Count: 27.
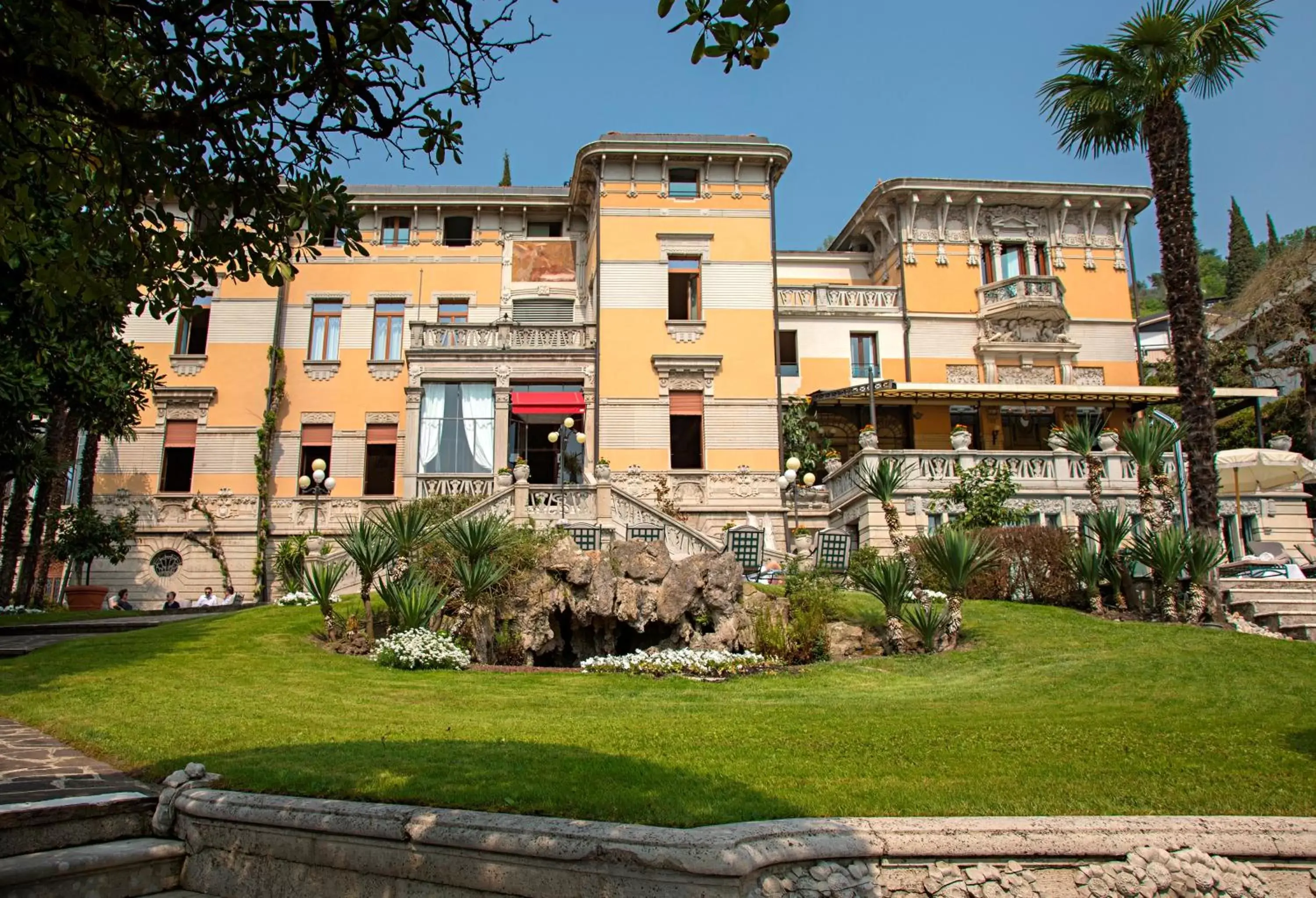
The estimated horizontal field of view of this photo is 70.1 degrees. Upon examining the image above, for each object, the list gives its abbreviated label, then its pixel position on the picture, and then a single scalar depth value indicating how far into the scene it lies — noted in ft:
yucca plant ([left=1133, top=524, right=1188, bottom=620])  50.57
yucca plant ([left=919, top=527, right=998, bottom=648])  48.11
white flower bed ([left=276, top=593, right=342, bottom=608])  62.90
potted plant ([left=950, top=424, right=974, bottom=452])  77.20
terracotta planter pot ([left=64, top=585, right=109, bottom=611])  76.95
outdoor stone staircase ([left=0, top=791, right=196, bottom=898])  17.44
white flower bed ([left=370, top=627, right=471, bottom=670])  43.60
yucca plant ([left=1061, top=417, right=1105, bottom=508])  55.11
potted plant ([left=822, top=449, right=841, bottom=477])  88.99
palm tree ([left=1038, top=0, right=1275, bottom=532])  55.42
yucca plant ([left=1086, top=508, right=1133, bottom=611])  53.72
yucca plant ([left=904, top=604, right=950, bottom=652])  47.16
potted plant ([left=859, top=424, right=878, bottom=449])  76.95
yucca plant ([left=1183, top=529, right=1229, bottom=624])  50.26
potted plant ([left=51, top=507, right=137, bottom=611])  77.25
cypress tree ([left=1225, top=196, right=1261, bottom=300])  197.36
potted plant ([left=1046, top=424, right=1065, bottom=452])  70.64
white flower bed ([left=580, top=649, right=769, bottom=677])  44.29
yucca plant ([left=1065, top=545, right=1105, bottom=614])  53.83
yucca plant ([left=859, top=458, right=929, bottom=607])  50.75
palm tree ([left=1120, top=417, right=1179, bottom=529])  53.26
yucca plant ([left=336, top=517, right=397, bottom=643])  47.98
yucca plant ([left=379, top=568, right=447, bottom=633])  46.73
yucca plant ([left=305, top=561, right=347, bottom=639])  48.84
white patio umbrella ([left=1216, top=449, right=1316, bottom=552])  71.15
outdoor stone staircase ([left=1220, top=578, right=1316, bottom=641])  49.55
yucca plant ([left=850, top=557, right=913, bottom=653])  47.65
